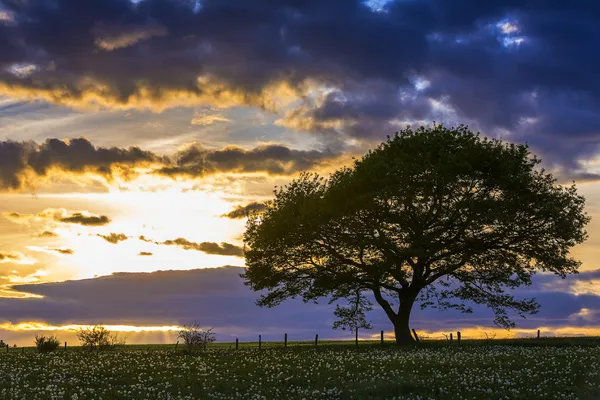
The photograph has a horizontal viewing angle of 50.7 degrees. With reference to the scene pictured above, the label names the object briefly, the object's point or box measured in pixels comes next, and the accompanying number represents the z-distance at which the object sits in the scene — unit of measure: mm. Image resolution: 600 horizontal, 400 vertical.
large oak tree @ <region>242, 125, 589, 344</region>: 54125
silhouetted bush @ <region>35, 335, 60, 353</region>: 56978
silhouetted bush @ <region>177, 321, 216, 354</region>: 54531
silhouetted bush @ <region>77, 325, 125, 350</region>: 58491
